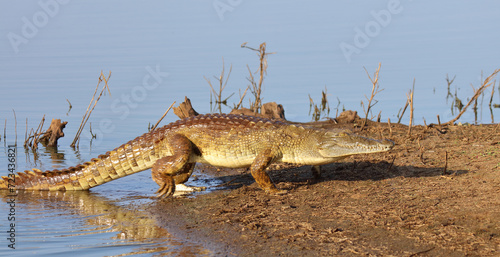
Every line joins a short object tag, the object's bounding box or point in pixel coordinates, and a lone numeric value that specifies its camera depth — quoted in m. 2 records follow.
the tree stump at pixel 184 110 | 11.46
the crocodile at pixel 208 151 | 8.10
